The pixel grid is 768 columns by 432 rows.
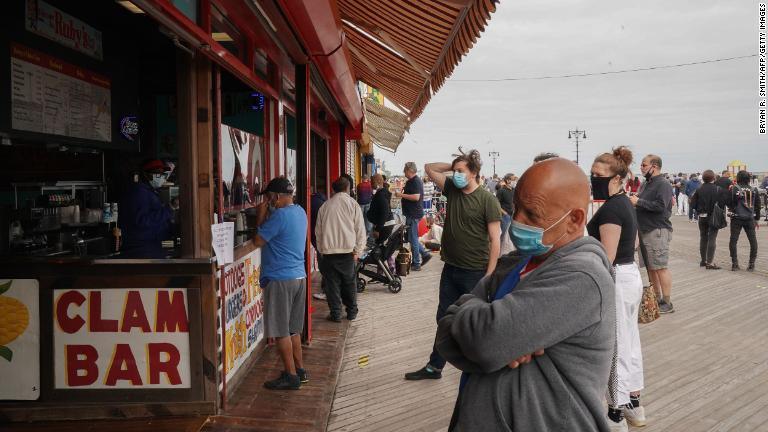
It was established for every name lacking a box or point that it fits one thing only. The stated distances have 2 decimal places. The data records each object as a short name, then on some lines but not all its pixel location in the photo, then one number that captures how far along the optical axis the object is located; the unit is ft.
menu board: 15.34
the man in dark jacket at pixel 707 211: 35.03
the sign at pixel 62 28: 15.47
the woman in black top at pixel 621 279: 12.92
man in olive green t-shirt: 14.97
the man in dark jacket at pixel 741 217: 34.71
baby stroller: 28.91
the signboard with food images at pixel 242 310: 14.76
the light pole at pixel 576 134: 144.66
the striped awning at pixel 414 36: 14.64
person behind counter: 15.51
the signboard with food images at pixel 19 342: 12.75
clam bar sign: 12.81
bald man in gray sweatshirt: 4.98
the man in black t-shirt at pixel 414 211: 35.78
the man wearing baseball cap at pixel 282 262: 14.60
